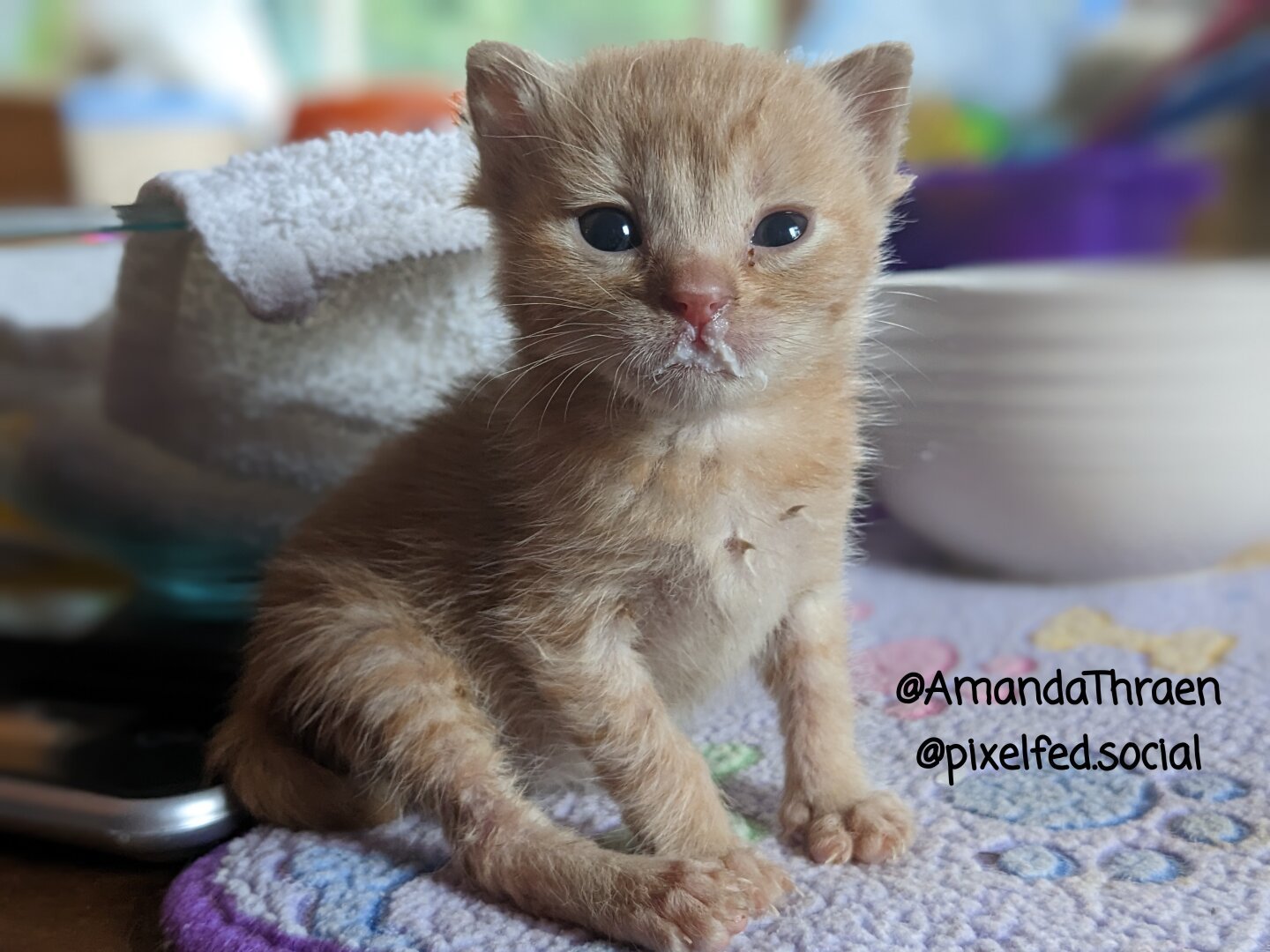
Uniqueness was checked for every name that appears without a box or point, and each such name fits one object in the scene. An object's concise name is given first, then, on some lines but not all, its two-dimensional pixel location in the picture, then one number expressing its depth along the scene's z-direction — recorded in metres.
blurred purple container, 0.31
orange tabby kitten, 0.13
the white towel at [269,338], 0.18
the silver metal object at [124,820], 0.15
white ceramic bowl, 0.19
